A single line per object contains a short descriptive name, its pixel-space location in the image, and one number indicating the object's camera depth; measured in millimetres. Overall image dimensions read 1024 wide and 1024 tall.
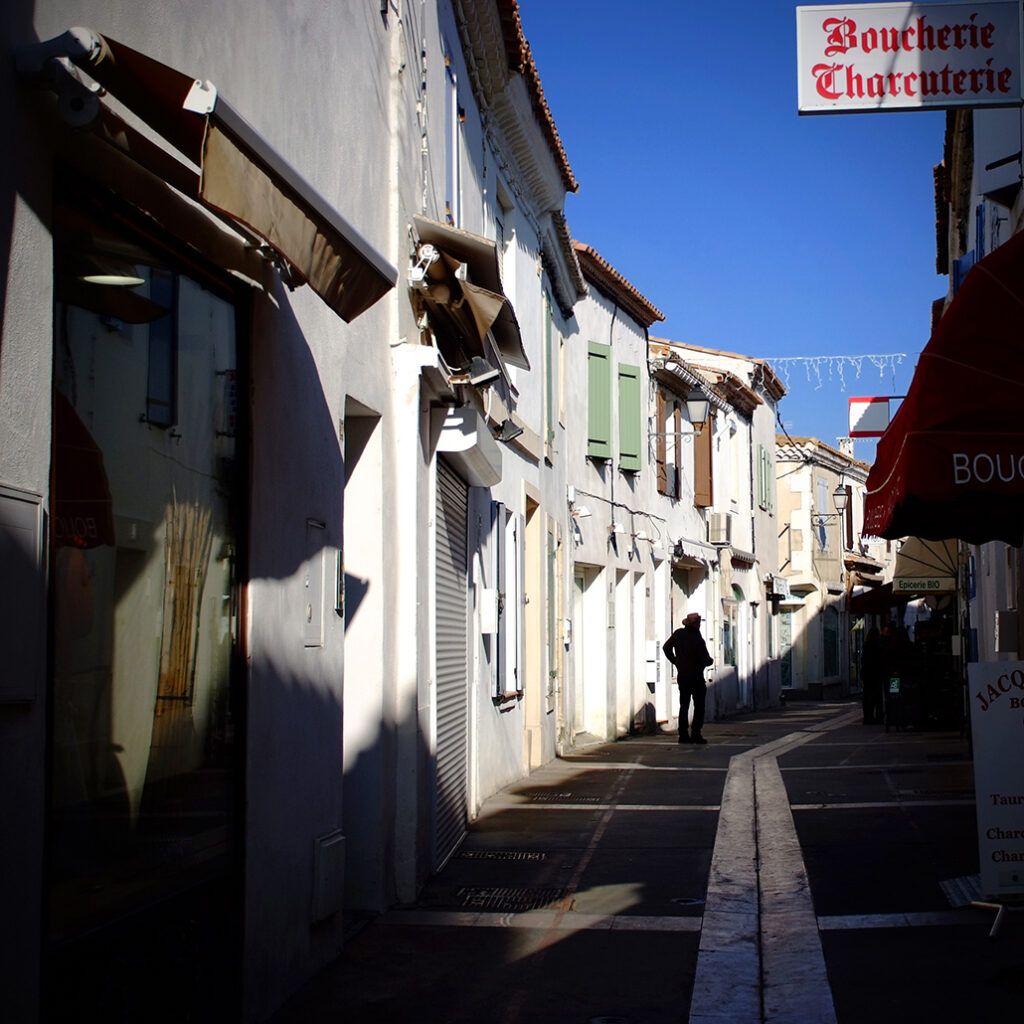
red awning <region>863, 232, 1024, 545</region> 6230
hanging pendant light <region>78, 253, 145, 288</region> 3756
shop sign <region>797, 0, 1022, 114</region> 6629
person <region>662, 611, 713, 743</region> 18016
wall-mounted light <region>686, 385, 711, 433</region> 20781
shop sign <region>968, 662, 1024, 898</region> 6453
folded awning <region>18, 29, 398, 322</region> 3367
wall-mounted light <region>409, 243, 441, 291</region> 8117
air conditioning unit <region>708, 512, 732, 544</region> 27109
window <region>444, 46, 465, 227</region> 9820
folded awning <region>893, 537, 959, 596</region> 20438
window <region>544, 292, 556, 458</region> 15188
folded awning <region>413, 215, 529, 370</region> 8203
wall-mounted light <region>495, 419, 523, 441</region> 11234
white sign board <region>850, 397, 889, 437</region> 17469
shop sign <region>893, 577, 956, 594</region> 20391
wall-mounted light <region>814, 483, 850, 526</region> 40000
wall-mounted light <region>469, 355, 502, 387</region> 8914
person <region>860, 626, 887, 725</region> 22484
